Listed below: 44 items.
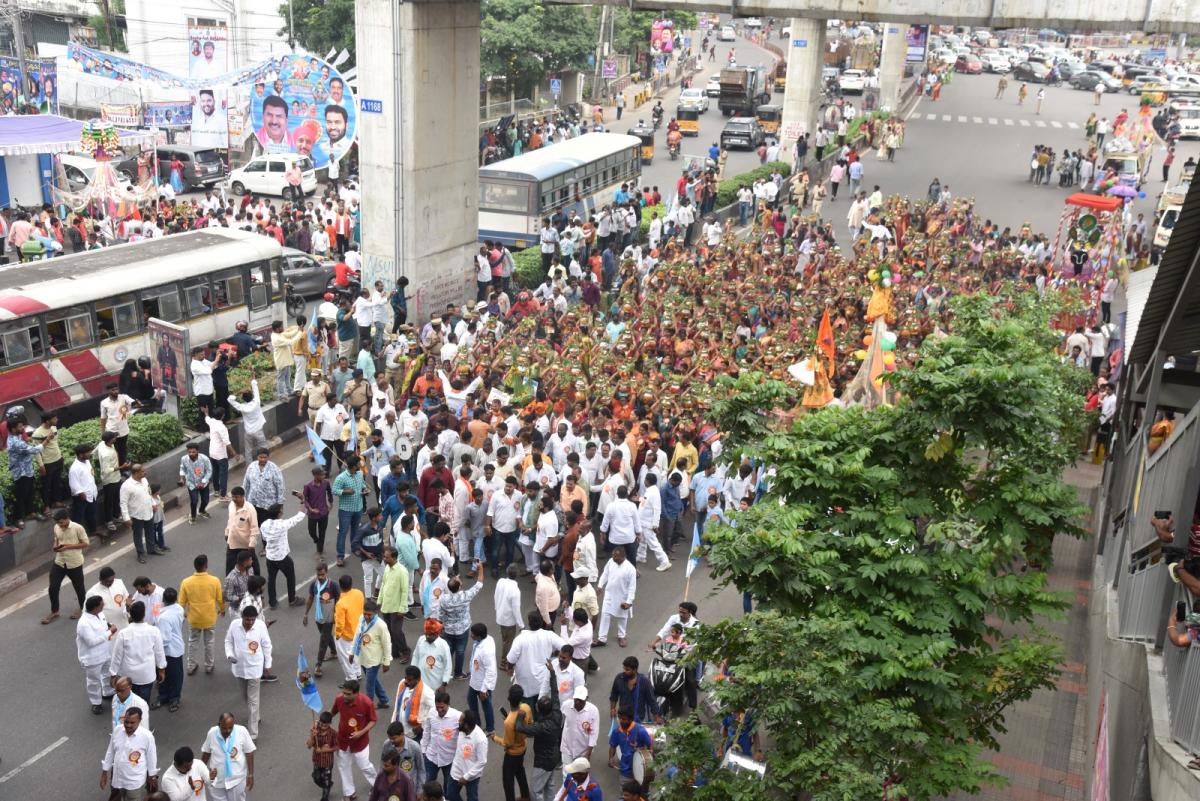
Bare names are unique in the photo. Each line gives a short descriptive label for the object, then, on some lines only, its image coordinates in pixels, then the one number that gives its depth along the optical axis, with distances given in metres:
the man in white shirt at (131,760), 9.45
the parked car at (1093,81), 74.44
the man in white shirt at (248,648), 10.88
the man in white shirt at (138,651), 10.70
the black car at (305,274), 25.39
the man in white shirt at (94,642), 10.84
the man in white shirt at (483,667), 10.69
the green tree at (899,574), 7.45
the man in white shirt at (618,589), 12.66
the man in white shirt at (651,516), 14.34
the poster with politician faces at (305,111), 35.03
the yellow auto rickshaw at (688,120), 50.75
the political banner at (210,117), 36.81
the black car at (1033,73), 77.69
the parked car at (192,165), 36.25
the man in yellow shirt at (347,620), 11.29
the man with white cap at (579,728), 10.09
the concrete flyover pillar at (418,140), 21.77
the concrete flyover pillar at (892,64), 54.22
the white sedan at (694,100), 54.34
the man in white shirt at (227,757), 9.28
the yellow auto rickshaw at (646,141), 44.19
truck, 55.47
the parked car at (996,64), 83.75
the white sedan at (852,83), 64.81
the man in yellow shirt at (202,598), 11.53
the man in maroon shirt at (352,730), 9.80
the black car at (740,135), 47.72
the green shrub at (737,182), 34.62
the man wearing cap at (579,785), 9.10
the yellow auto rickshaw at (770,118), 50.16
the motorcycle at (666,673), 11.01
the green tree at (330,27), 46.41
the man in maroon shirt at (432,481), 14.15
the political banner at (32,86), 35.12
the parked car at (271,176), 35.78
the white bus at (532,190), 27.89
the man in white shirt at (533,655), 10.84
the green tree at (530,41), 47.97
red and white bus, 17.12
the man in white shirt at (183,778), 8.96
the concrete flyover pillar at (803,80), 37.72
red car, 83.94
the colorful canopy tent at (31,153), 29.22
